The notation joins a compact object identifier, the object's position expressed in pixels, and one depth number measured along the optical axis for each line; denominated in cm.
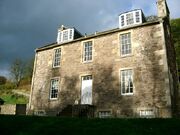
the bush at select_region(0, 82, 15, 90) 3522
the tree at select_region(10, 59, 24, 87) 4105
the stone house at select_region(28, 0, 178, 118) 1171
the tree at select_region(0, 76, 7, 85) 4473
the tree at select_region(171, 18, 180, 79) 2222
